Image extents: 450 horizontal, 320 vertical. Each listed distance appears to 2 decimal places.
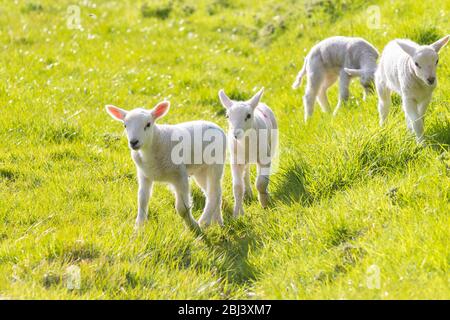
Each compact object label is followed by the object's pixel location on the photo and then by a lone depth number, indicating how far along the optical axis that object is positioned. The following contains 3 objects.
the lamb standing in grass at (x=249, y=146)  13.45
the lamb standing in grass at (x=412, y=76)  13.27
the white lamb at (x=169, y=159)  12.15
